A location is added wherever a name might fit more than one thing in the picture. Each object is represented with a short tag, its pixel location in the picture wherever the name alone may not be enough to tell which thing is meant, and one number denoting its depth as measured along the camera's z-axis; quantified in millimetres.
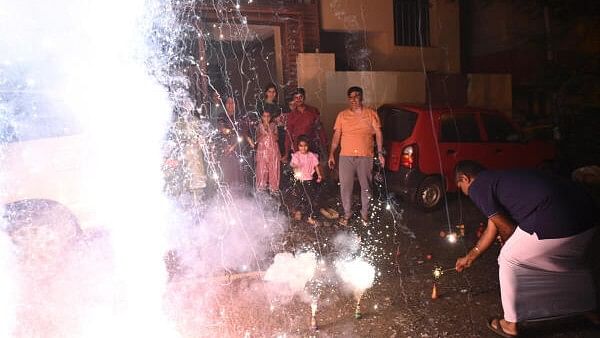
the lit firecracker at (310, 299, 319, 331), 4199
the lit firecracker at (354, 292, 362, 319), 4414
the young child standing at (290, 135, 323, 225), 7477
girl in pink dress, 7559
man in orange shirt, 7137
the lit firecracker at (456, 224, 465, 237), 6965
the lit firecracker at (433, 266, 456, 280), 5369
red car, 7852
